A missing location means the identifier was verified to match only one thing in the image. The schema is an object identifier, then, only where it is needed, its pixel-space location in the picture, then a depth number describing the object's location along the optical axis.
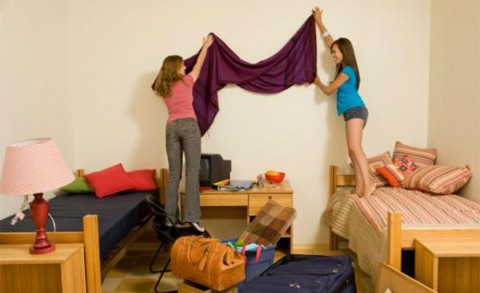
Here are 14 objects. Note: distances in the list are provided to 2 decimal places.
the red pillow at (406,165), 3.39
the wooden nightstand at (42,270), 1.73
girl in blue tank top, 3.26
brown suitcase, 2.08
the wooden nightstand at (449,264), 1.72
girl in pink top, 3.07
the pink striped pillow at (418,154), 3.46
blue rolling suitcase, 2.03
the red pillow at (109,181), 3.26
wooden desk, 3.20
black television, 3.34
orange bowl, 3.35
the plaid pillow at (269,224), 2.87
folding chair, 2.67
